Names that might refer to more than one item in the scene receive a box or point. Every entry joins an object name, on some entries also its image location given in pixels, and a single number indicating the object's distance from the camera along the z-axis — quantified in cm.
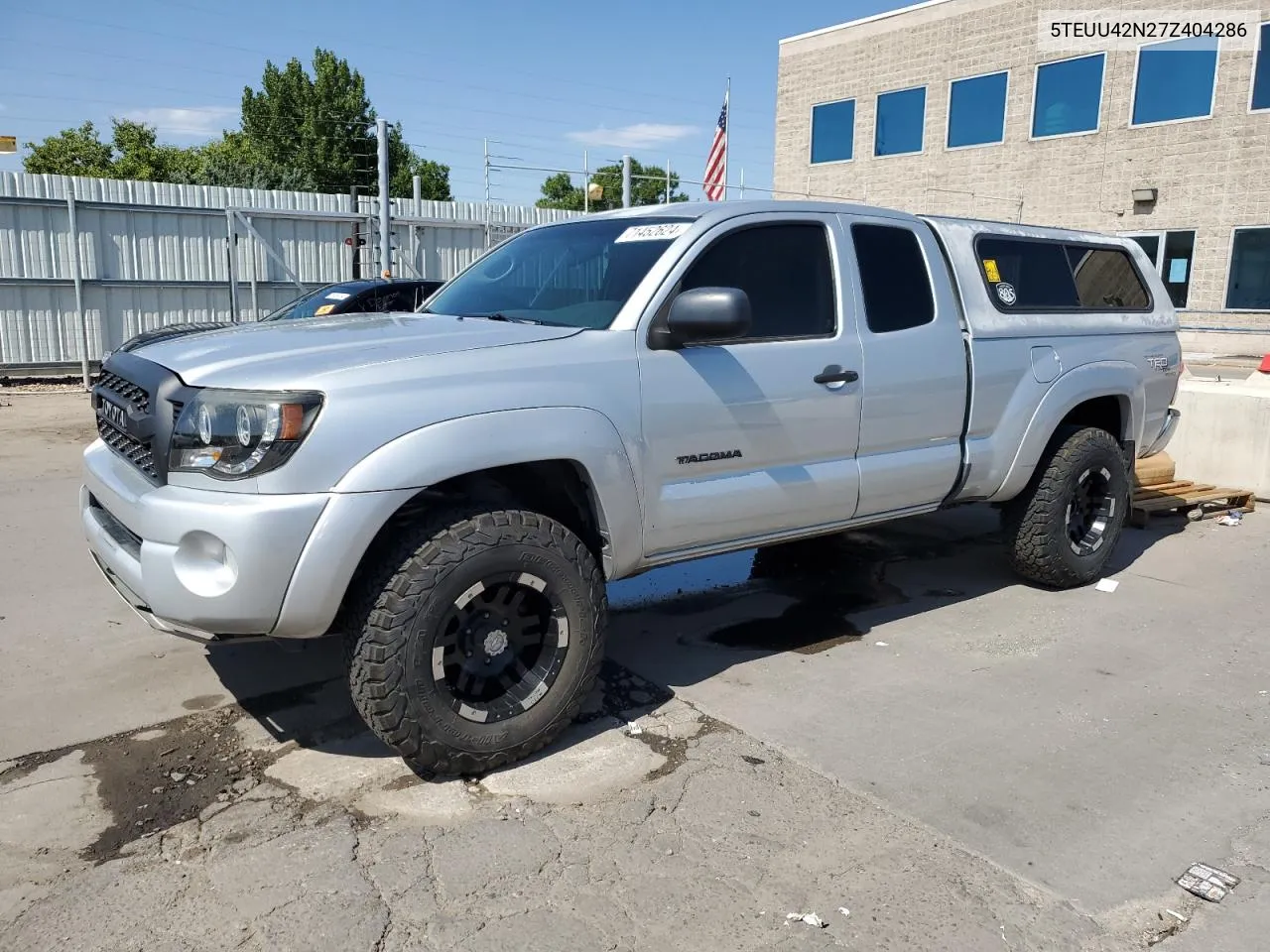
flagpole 2034
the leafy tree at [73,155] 4916
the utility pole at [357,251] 1747
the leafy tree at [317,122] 5016
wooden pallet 718
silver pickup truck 302
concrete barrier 779
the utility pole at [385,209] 1372
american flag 2027
